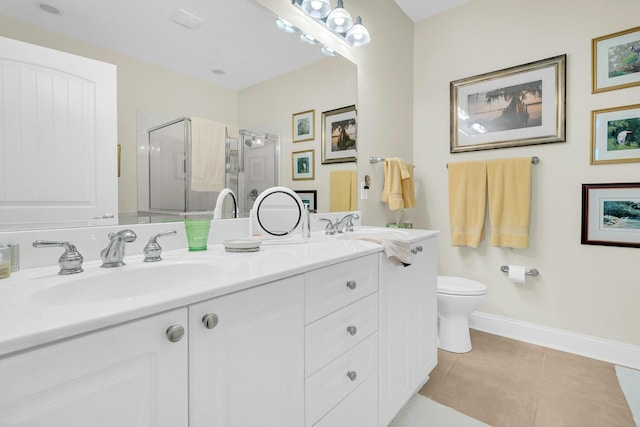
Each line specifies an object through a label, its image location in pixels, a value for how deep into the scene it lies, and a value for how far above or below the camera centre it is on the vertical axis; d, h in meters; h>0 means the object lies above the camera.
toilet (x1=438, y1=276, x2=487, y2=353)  2.02 -0.67
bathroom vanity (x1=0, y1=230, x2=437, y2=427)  0.47 -0.28
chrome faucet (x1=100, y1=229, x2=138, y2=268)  0.89 -0.12
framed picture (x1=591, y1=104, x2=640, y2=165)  1.88 +0.46
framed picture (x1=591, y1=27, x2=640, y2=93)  1.88 +0.92
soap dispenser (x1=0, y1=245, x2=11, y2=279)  0.76 -0.13
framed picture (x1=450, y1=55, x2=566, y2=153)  2.14 +0.76
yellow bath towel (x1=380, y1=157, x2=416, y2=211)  2.24 +0.19
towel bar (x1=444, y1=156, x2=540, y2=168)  2.20 +0.34
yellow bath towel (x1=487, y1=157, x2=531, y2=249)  2.20 +0.05
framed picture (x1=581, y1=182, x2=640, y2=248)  1.90 -0.04
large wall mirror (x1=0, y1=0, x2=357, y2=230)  0.95 +0.57
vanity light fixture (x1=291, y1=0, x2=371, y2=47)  1.67 +1.08
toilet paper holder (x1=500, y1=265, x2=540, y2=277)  2.22 -0.46
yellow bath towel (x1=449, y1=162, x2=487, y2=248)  2.37 +0.05
